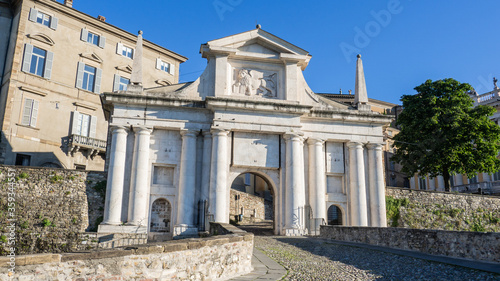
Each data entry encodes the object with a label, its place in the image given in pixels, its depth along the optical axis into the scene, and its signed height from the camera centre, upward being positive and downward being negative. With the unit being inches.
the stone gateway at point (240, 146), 907.4 +135.3
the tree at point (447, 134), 1304.1 +238.7
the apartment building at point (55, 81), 1145.4 +362.9
